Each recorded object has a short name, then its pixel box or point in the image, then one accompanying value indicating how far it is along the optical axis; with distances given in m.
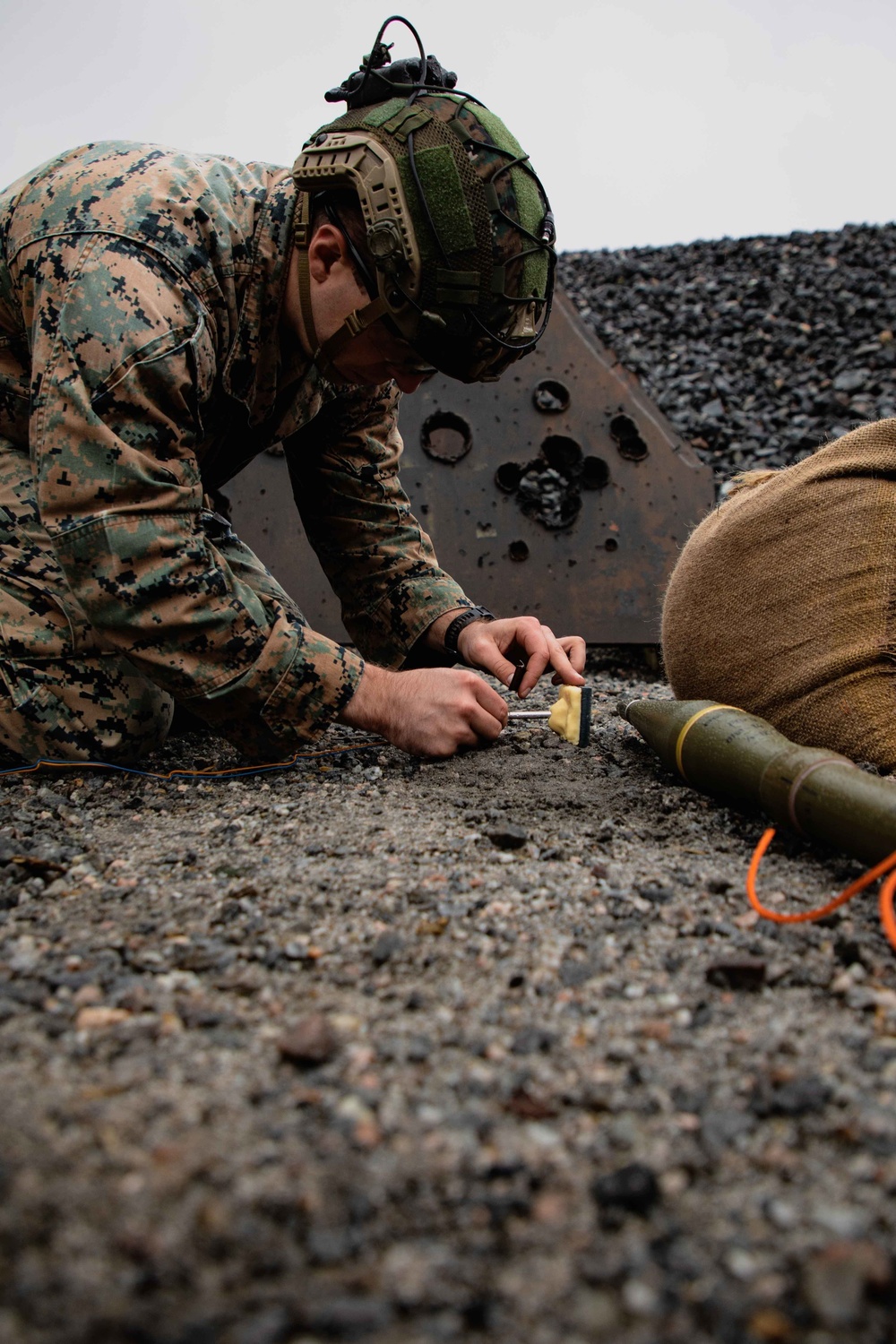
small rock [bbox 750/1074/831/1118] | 0.79
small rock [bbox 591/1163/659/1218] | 0.69
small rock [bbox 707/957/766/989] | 1.00
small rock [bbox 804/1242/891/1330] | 0.60
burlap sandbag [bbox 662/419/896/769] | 1.71
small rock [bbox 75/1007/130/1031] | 0.91
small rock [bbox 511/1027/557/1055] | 0.89
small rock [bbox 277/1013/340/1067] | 0.85
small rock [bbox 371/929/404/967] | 1.07
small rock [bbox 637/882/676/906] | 1.23
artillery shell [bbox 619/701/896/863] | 1.23
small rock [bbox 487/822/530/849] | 1.44
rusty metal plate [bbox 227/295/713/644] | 3.64
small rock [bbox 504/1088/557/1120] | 0.79
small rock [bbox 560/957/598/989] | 1.02
